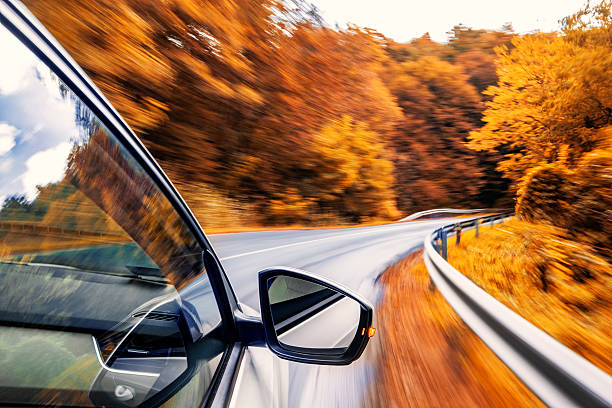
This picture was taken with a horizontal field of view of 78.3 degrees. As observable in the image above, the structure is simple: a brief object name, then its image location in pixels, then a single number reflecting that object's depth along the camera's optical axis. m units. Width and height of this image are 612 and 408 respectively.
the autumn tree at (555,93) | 10.90
